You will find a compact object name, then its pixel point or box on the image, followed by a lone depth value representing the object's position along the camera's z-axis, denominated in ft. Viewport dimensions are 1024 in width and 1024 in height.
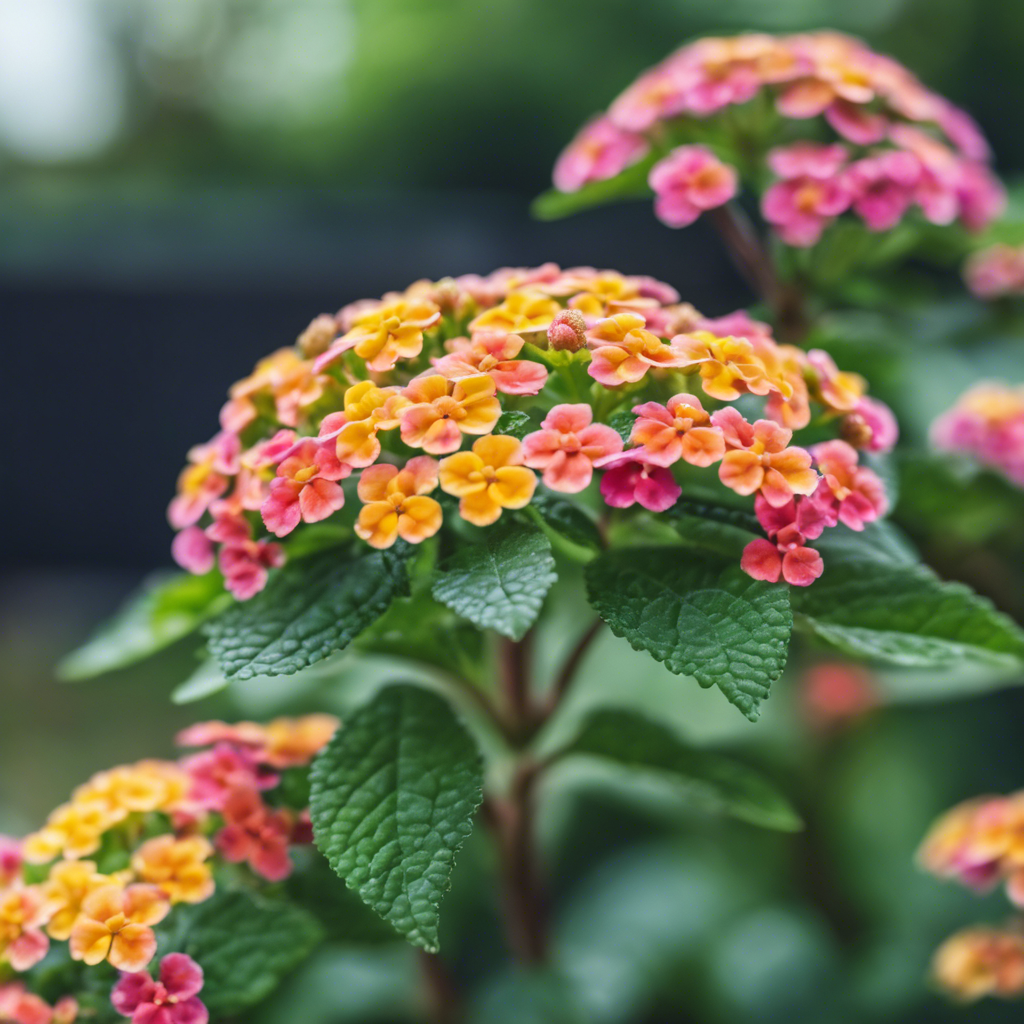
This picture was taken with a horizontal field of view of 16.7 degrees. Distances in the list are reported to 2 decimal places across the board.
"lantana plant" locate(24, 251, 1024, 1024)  0.98
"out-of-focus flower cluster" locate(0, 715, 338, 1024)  1.00
